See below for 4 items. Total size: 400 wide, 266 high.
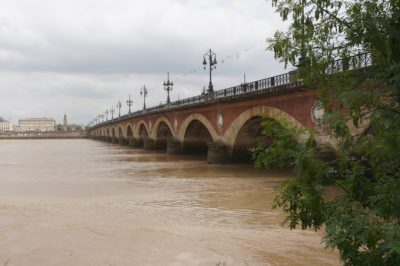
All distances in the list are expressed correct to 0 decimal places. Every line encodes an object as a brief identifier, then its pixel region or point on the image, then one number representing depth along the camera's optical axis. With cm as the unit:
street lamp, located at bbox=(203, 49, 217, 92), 3180
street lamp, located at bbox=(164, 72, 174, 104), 4769
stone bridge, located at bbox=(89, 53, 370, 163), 1969
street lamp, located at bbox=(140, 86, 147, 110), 6397
